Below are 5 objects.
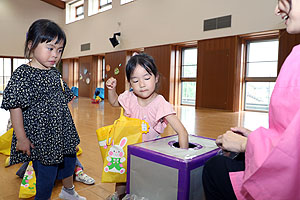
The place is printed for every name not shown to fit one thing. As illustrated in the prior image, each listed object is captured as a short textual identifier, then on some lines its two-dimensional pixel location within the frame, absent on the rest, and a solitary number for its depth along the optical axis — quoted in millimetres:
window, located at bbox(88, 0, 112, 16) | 10071
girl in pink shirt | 1264
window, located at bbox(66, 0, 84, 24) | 11519
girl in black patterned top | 1087
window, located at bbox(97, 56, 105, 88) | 11038
